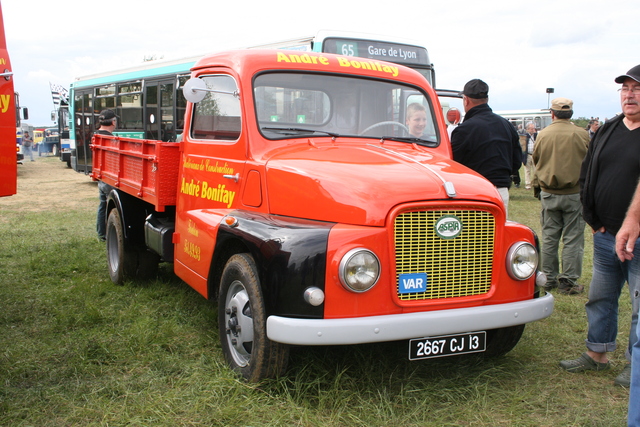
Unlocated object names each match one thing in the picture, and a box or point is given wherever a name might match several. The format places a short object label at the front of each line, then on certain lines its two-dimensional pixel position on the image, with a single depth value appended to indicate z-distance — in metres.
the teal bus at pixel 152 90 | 11.19
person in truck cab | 4.86
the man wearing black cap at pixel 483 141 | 5.50
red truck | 3.40
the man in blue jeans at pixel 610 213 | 3.83
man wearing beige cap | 6.30
